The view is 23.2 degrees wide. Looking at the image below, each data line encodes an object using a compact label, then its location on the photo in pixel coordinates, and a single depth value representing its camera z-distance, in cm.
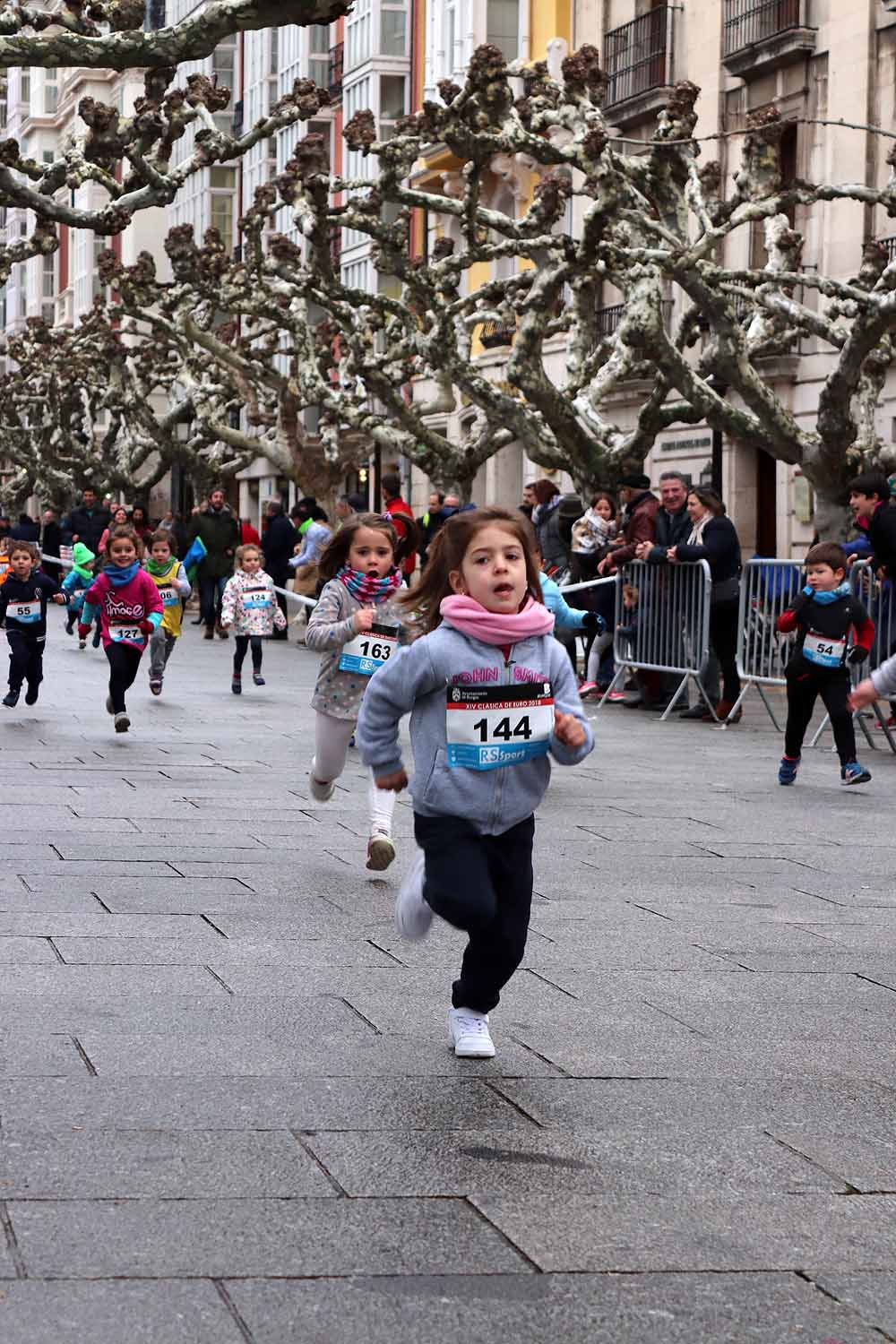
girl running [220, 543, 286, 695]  1892
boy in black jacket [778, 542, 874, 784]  1216
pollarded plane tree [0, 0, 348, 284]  1340
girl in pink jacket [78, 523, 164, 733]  1495
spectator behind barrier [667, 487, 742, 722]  1652
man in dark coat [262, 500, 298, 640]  3142
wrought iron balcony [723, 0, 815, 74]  3164
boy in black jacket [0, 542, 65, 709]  1598
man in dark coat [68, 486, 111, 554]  3394
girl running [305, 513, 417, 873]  883
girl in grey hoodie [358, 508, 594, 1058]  537
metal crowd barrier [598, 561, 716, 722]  1656
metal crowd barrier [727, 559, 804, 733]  1553
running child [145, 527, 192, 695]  1833
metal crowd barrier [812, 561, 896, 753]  1463
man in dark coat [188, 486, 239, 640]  2861
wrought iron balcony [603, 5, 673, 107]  3562
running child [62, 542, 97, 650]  2303
